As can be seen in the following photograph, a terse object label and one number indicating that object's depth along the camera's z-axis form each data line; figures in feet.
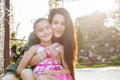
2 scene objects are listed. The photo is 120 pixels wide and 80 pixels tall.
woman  5.52
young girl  5.28
